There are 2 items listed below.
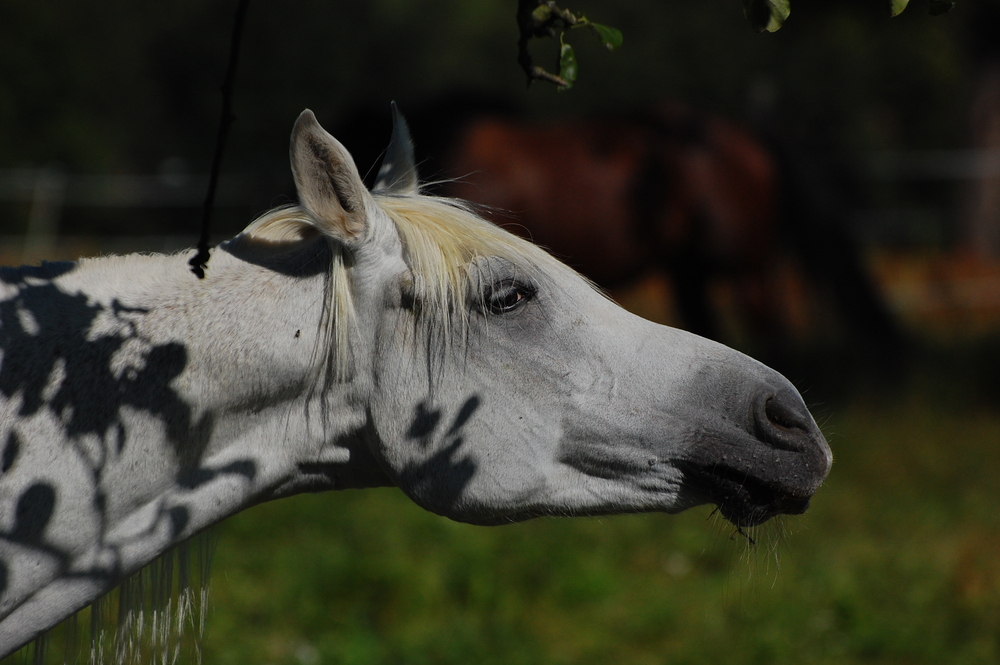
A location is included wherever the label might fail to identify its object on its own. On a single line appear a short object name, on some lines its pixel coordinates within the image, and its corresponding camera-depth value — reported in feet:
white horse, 26.68
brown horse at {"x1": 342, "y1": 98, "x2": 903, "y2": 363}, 52.99
